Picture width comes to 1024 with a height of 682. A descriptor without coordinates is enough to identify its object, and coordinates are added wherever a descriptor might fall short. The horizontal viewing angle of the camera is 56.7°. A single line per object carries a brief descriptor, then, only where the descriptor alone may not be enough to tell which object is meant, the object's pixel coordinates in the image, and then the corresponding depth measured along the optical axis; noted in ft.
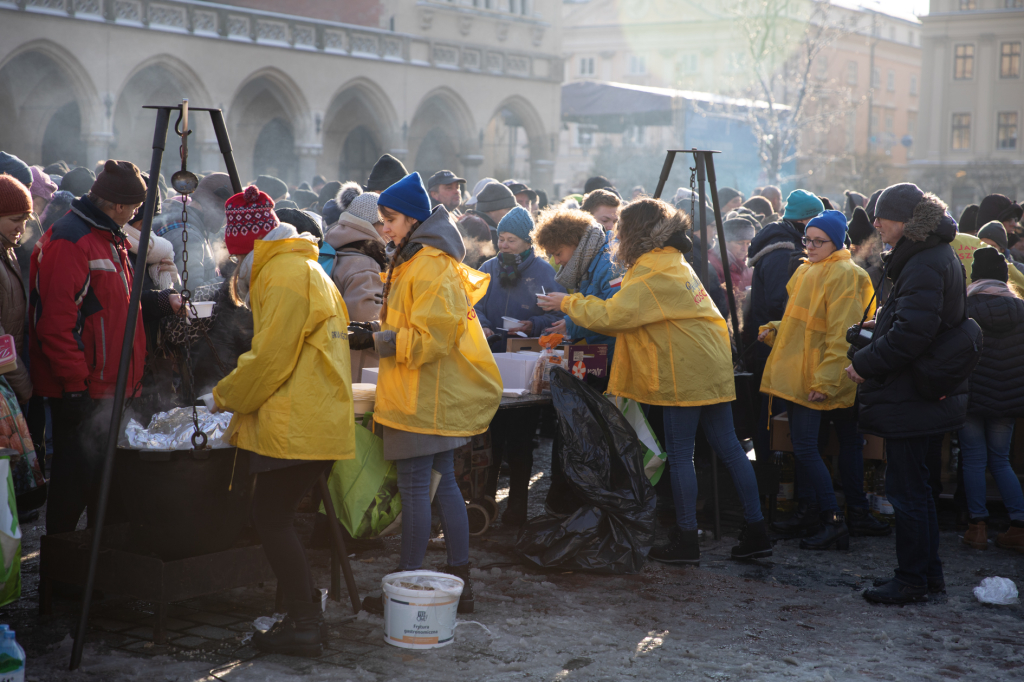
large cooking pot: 11.79
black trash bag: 15.29
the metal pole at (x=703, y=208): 17.94
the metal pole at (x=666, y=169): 18.58
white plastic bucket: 12.02
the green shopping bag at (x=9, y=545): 12.15
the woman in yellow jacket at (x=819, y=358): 16.55
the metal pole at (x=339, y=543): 12.85
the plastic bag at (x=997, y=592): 14.33
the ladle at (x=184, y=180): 12.41
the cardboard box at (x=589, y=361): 16.46
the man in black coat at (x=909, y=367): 13.80
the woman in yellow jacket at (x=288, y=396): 11.37
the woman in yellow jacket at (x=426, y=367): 12.50
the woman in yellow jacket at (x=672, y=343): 15.02
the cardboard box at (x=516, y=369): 16.47
